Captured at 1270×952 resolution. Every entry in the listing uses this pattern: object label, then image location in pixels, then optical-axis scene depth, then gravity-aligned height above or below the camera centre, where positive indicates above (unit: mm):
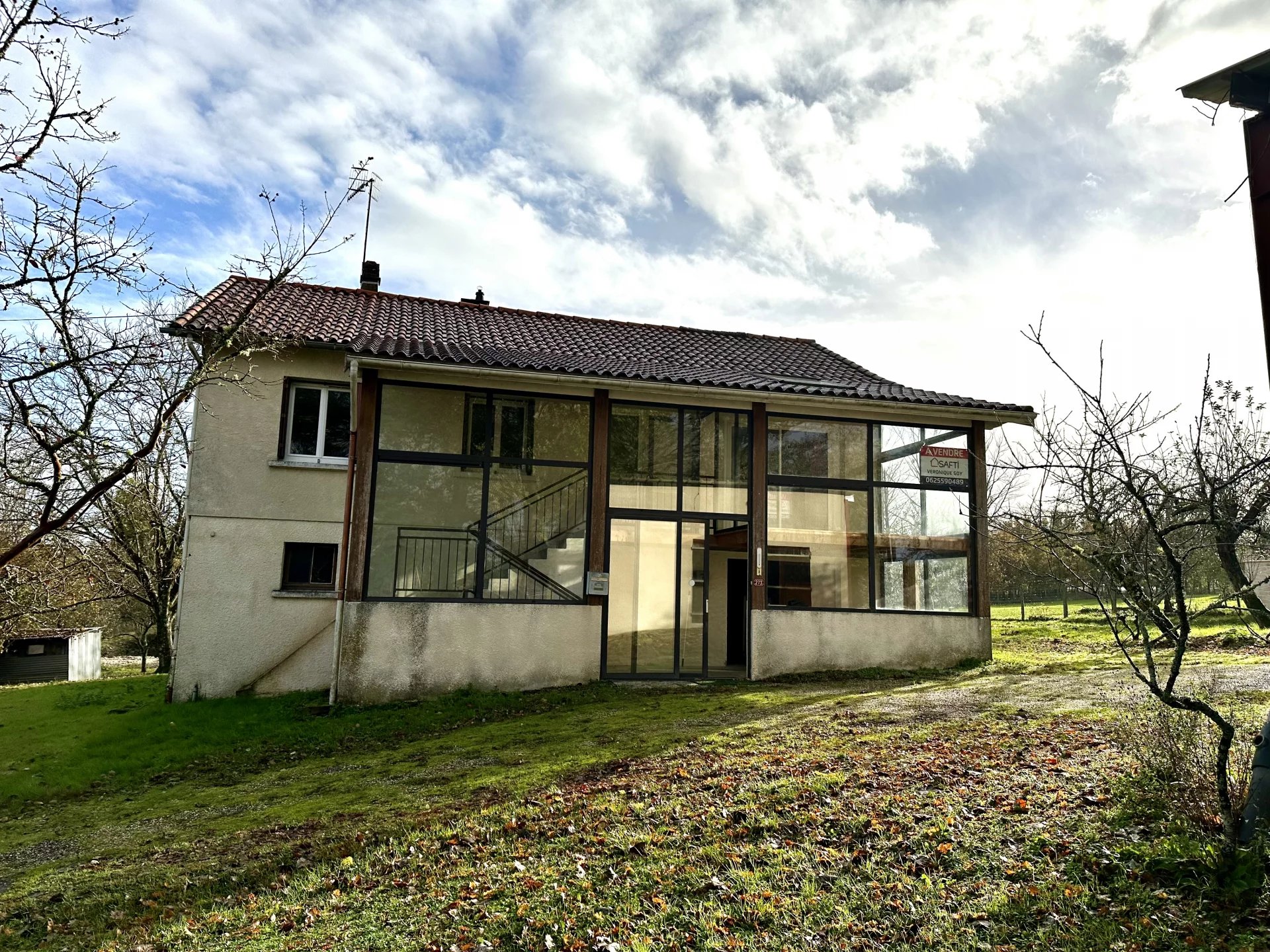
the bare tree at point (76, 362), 5727 +1589
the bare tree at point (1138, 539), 4094 +338
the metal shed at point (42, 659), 25188 -2173
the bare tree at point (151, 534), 20422 +1176
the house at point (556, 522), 12500 +1053
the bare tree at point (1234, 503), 4016 +505
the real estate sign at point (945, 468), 14375 +2107
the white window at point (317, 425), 14672 +2667
